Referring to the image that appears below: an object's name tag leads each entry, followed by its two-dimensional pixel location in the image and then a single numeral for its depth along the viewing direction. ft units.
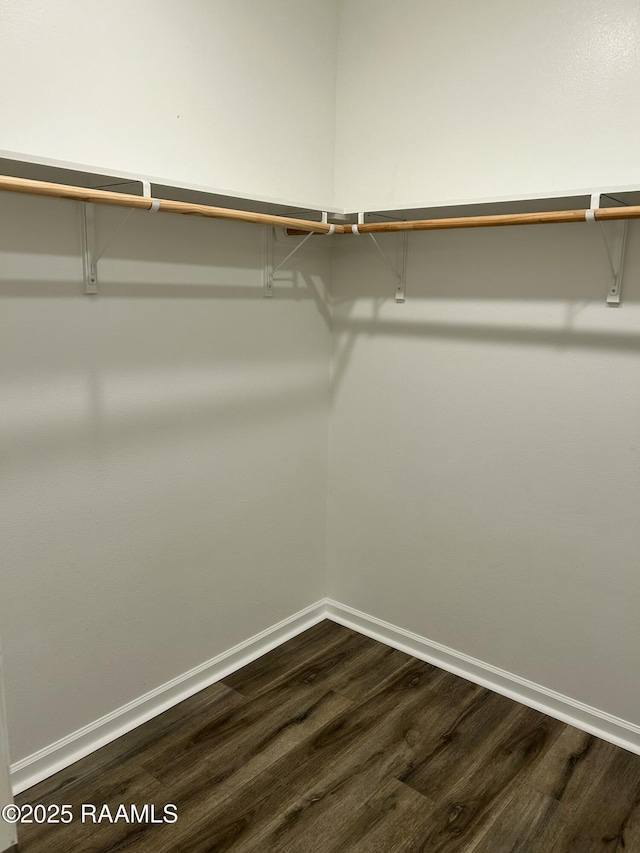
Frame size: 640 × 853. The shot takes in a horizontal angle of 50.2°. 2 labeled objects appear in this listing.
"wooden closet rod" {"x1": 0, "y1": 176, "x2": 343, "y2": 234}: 5.21
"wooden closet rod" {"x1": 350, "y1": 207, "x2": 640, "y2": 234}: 6.06
